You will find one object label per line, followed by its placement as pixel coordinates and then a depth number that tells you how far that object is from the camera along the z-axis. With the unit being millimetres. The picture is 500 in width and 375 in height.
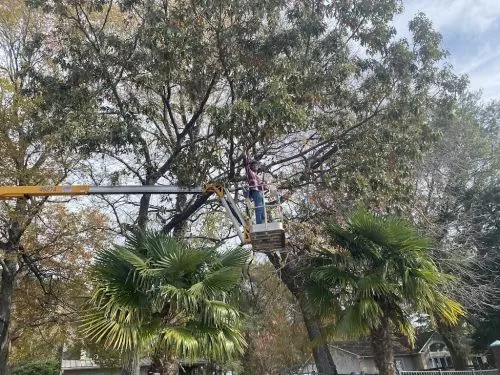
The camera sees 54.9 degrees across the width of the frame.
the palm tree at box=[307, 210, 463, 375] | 10102
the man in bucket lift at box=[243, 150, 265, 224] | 9750
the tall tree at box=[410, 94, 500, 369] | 17625
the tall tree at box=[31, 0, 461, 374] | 10922
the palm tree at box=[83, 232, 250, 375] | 8359
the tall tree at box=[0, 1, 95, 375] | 13087
